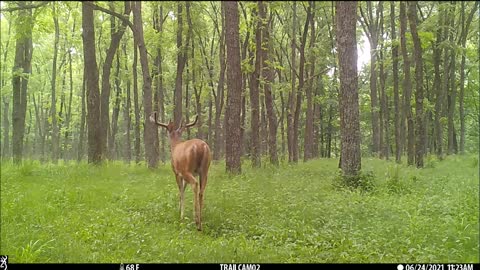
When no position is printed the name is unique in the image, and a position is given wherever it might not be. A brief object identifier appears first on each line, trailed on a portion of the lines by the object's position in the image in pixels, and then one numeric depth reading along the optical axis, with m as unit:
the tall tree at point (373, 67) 24.02
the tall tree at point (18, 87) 15.78
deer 7.25
